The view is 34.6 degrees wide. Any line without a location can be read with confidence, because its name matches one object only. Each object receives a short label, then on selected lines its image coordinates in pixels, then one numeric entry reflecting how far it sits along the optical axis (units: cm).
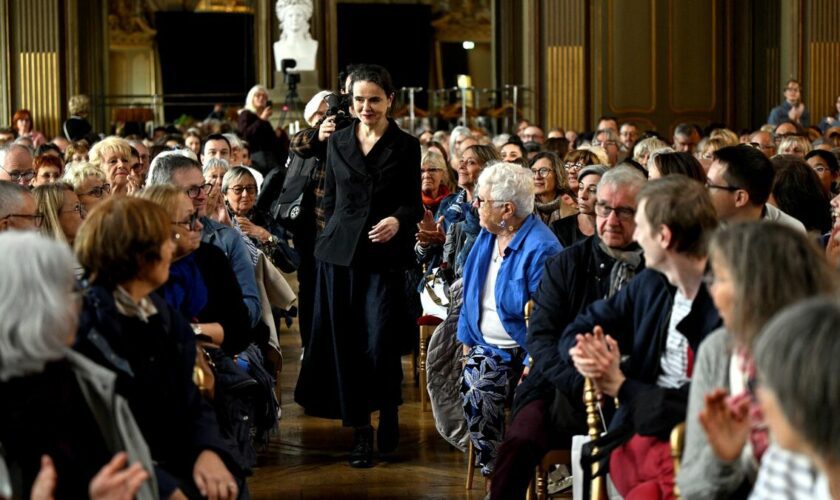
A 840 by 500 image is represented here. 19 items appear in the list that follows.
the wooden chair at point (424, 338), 683
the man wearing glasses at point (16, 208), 464
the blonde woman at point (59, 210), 497
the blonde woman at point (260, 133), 1077
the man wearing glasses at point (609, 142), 1096
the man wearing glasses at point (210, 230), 487
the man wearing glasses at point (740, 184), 457
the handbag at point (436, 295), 653
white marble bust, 1805
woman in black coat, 565
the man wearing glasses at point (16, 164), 701
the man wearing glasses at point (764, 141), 1009
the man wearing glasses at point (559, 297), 419
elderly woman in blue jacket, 501
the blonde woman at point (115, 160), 672
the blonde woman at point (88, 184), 563
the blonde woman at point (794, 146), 911
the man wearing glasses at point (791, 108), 1433
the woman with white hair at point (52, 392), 270
